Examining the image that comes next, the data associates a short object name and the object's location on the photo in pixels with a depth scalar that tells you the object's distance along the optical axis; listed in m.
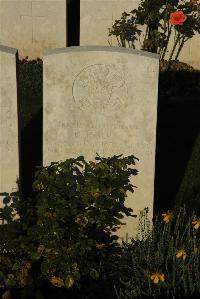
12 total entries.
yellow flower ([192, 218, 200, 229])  4.15
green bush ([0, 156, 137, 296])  4.18
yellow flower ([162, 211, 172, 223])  4.24
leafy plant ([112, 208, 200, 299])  4.05
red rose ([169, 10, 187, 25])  7.71
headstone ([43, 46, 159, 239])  4.26
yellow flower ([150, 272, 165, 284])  3.84
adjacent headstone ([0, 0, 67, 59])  8.15
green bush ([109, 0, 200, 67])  7.91
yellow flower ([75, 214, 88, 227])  4.35
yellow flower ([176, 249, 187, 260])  3.99
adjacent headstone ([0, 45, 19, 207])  4.26
